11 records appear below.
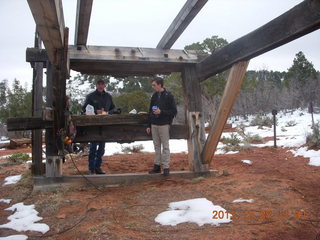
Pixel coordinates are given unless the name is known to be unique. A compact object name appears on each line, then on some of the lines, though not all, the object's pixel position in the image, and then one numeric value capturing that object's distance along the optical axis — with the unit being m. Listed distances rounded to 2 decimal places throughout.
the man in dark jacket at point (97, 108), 5.59
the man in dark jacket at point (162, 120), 5.04
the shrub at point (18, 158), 8.24
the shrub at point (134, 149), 10.05
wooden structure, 3.23
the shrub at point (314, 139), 7.43
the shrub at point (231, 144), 9.12
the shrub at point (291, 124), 16.23
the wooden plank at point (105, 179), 4.77
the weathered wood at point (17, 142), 13.37
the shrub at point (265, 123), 17.09
